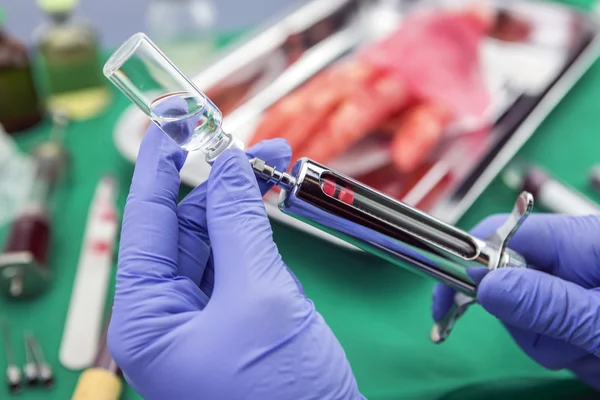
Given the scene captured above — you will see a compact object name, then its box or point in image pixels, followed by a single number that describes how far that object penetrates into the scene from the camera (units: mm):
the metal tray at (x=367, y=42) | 889
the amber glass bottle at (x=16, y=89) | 991
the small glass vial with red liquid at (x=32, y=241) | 763
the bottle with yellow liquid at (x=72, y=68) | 1052
